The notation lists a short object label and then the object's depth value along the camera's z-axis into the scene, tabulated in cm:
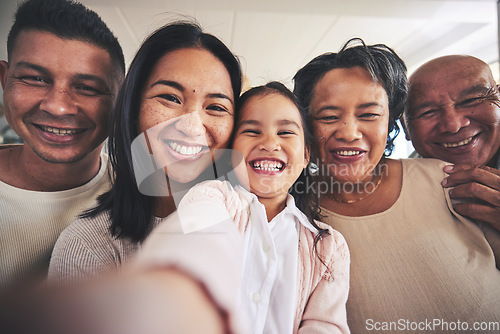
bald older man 56
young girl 42
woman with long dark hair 45
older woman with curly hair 48
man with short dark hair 46
